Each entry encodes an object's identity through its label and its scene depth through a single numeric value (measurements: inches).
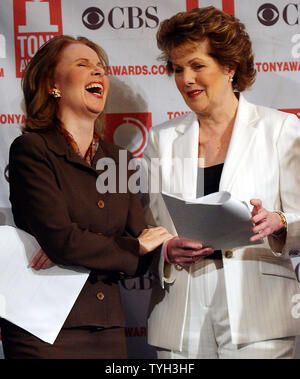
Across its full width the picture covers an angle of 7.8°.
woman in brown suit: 204.0
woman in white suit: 204.9
